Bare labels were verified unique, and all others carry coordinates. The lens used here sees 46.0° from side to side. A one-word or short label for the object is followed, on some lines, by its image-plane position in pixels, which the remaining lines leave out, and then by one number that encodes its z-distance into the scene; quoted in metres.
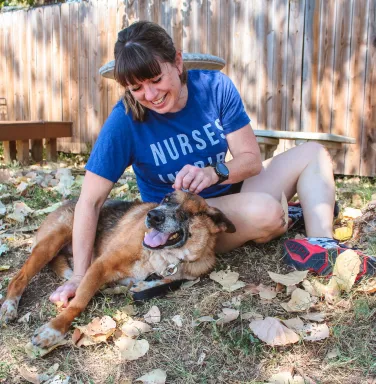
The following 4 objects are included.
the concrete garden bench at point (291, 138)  5.06
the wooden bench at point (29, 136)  7.39
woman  2.73
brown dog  2.79
